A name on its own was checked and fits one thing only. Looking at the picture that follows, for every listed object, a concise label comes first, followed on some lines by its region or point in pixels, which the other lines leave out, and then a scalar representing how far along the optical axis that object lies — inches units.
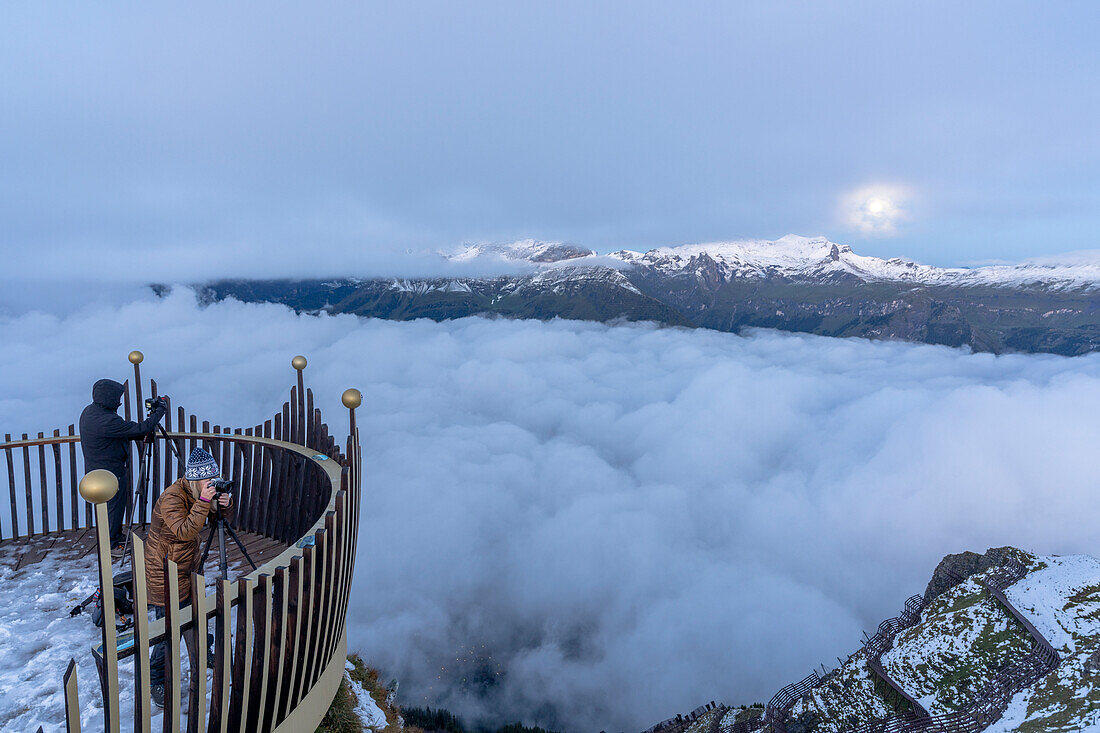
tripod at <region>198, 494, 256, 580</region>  194.2
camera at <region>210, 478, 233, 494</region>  186.1
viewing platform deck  131.9
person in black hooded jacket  272.7
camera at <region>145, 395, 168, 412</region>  295.0
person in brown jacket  186.2
